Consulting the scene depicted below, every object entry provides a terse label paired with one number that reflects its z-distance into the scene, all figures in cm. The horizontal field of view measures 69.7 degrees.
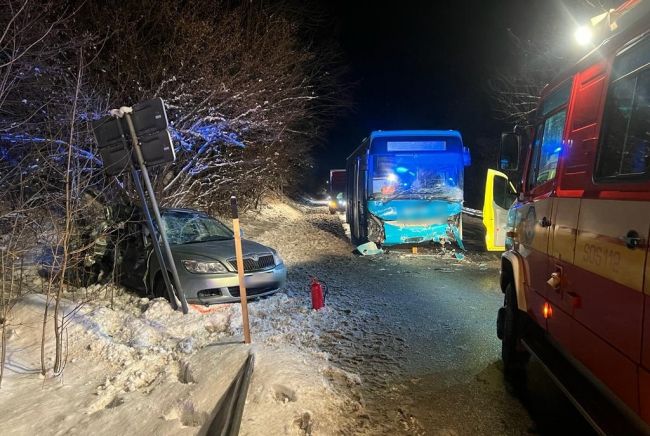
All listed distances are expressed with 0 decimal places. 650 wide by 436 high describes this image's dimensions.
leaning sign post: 581
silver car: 705
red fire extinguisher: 718
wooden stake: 517
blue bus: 1233
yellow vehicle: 711
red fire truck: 243
